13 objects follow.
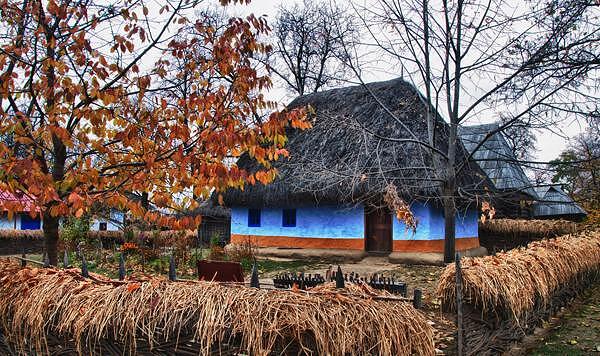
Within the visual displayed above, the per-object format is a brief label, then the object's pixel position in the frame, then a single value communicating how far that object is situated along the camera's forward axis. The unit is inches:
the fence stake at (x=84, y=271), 168.1
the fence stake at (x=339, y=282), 141.2
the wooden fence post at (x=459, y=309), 161.3
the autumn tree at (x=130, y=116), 171.5
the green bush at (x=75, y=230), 756.0
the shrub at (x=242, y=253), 576.5
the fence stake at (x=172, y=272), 165.9
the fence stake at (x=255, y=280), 144.1
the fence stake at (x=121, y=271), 168.1
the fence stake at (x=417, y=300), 128.6
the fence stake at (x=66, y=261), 192.1
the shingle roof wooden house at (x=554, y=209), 857.5
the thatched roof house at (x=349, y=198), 594.5
